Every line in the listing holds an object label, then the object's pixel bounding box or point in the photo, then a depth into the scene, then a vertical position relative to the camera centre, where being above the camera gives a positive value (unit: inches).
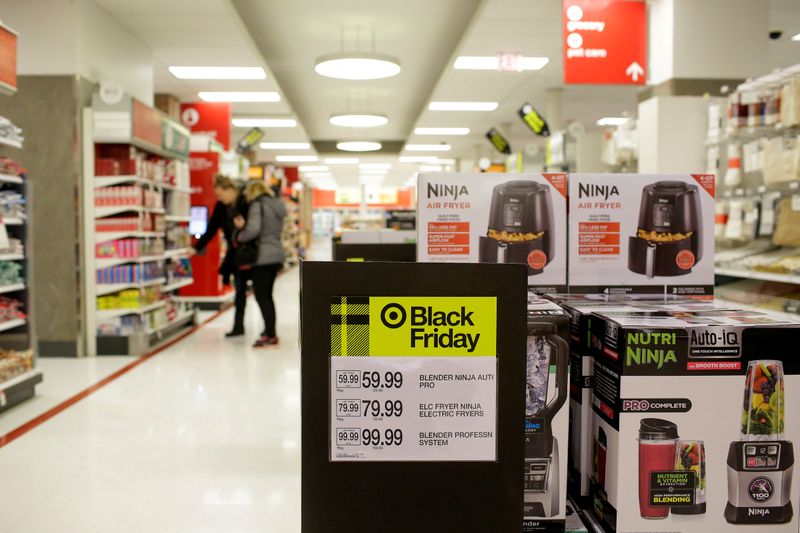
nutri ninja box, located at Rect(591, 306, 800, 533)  47.9 -13.4
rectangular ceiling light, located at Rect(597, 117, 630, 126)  581.2 +102.5
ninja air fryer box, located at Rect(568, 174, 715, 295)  69.4 +0.7
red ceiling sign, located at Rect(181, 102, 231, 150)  438.0 +76.0
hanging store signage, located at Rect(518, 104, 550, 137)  439.5 +76.0
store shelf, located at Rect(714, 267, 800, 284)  176.1 -10.5
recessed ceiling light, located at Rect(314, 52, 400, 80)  295.6 +76.3
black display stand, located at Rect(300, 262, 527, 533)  44.9 -15.5
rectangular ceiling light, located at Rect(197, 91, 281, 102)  423.2 +88.4
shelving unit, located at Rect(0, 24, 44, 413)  179.3 -27.0
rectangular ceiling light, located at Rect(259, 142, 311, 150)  698.2 +92.8
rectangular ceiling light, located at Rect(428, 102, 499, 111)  484.1 +94.3
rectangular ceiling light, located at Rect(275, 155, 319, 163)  828.0 +95.6
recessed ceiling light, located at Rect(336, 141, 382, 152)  574.4 +76.4
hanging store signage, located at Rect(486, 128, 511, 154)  596.4 +84.2
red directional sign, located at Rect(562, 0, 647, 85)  227.6 +66.1
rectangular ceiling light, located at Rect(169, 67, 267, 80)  362.3 +88.1
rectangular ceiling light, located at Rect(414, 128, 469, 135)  616.4 +96.4
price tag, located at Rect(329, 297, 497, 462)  45.1 -9.7
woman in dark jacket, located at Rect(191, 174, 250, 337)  288.5 +2.7
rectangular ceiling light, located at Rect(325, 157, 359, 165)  862.6 +97.5
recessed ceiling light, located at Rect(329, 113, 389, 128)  438.6 +76.1
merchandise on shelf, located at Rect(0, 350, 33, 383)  177.3 -35.2
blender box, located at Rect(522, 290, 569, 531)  50.3 -13.9
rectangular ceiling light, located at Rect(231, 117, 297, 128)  536.1 +90.8
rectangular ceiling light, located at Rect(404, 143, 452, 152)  736.3 +97.7
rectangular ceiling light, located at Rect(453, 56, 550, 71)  345.7 +90.8
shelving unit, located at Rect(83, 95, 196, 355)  255.8 -1.0
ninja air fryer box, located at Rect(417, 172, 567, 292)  69.4 +1.4
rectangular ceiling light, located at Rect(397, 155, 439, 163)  861.8 +100.5
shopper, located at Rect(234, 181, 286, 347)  272.4 -4.3
